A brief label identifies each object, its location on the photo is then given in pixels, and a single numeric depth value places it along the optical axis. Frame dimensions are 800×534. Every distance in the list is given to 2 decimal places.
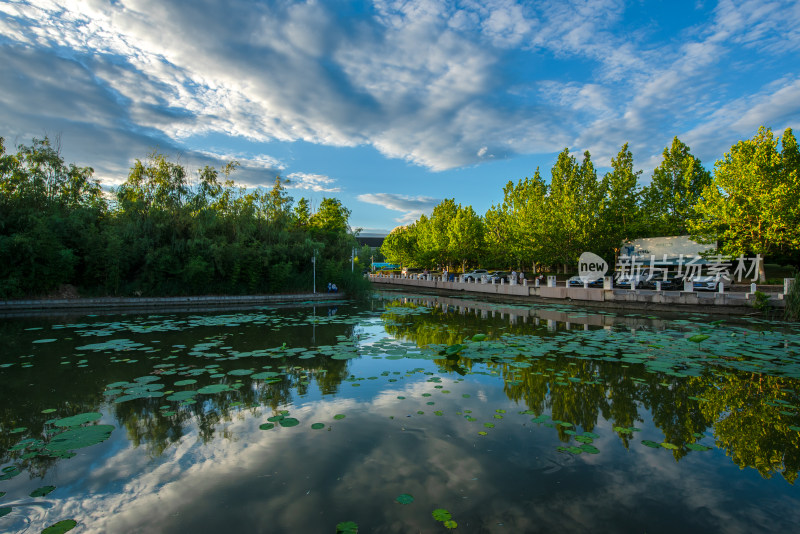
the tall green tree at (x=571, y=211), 30.67
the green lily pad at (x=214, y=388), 5.32
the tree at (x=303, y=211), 36.47
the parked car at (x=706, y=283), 20.00
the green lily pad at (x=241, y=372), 6.31
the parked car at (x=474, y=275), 38.00
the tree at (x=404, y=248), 56.62
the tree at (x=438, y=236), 46.44
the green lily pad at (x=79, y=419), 4.22
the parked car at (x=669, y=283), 23.06
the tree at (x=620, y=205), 32.22
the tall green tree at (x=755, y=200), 20.73
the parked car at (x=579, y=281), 26.91
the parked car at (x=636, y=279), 24.70
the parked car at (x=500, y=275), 35.11
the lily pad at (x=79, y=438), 3.66
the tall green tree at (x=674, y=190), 31.62
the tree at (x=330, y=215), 36.72
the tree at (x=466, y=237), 42.78
